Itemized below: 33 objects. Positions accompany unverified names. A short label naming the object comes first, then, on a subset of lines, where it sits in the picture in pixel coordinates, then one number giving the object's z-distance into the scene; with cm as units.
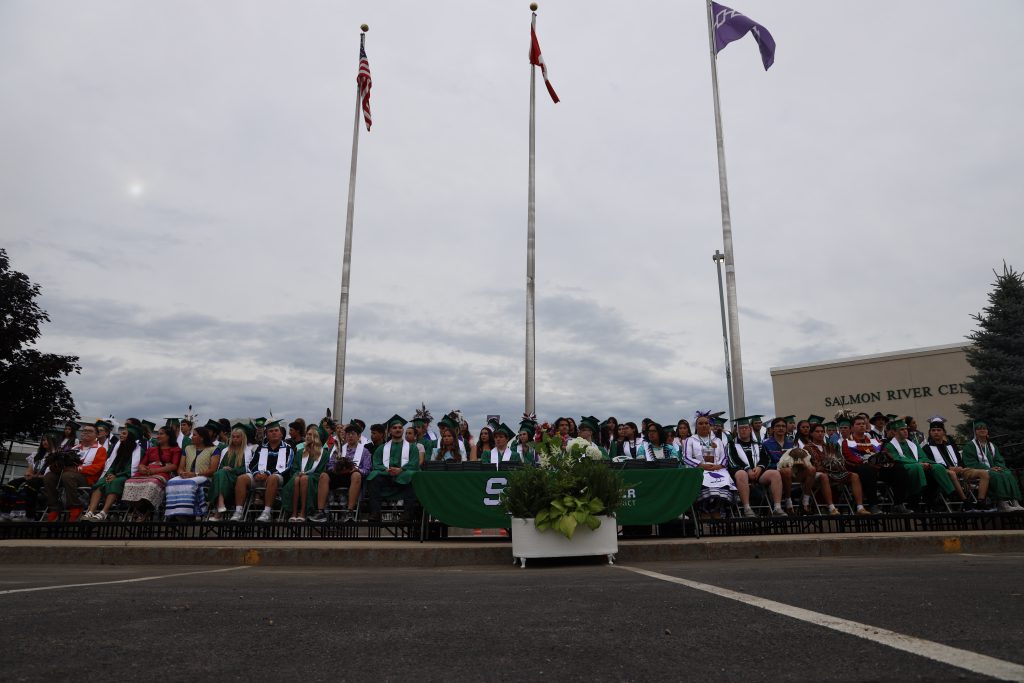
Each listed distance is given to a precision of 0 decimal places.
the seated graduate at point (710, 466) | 1121
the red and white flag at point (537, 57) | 2319
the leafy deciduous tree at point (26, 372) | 2309
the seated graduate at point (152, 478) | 1112
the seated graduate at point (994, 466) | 1155
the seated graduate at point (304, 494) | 1105
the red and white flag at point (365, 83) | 2353
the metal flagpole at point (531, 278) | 2119
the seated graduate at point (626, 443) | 1296
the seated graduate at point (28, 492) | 1241
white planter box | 838
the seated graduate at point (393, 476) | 1130
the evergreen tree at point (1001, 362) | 2567
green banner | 1001
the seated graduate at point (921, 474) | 1109
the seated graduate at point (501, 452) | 1215
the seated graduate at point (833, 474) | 1103
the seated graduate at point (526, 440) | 1213
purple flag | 2078
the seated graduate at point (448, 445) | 1242
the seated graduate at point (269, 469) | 1112
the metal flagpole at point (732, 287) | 1866
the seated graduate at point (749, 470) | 1093
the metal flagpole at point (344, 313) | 2195
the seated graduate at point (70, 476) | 1167
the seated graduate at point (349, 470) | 1114
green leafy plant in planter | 831
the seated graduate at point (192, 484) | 1113
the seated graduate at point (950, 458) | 1152
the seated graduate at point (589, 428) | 1309
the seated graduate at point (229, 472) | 1114
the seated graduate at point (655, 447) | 1261
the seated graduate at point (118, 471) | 1120
